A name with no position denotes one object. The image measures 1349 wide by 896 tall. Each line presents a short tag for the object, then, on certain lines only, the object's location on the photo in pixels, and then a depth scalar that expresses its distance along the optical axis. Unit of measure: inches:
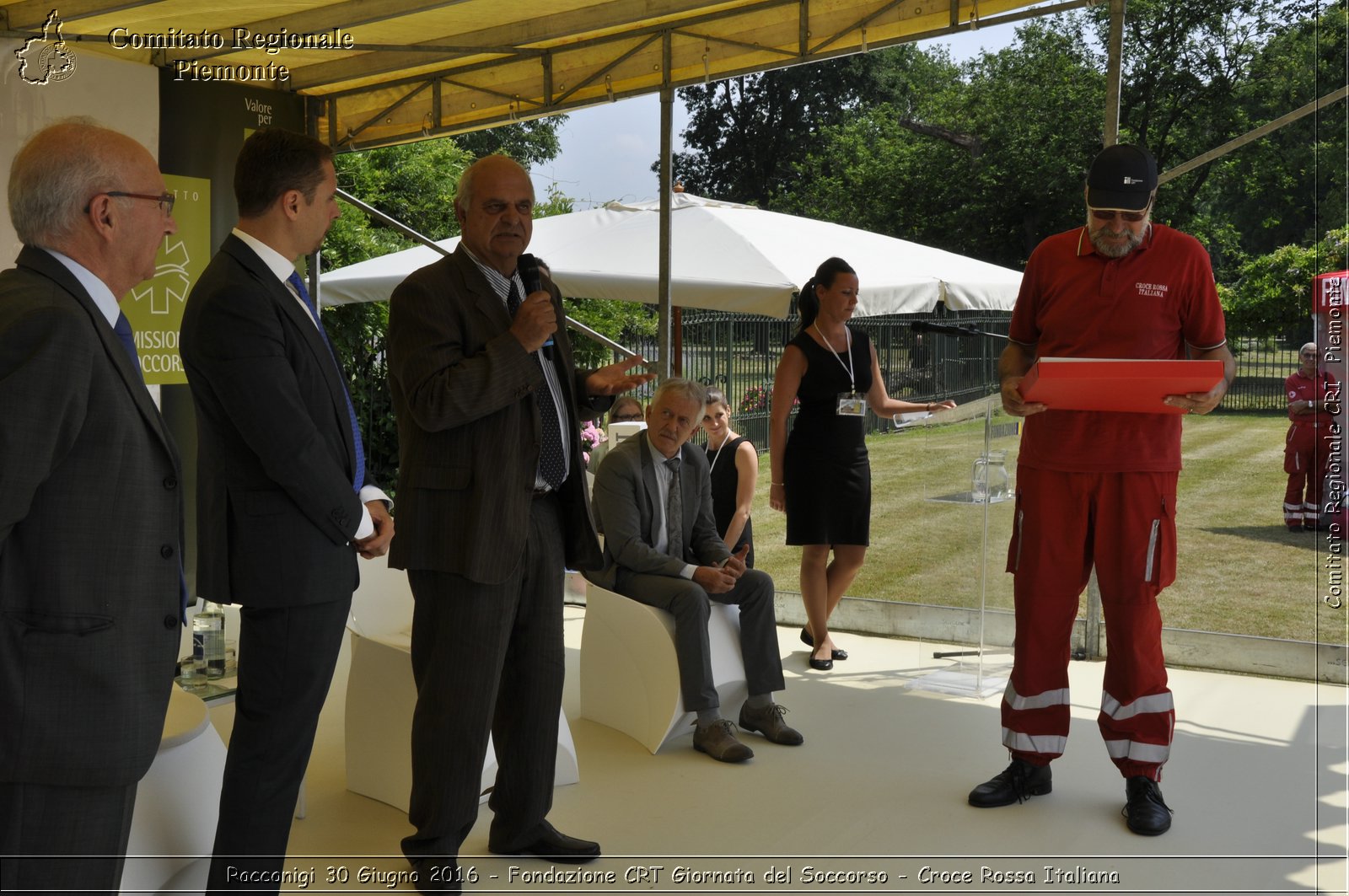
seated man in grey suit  165.5
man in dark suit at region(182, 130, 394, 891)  94.8
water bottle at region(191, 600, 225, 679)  161.8
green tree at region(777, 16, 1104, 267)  997.8
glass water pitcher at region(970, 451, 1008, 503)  203.3
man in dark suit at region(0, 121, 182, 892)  68.2
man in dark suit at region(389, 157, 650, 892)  111.9
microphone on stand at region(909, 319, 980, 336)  178.4
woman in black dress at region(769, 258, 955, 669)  208.2
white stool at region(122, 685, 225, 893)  106.0
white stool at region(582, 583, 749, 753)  167.0
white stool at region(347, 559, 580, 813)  144.6
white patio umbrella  241.3
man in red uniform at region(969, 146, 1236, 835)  137.2
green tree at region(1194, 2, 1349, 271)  746.8
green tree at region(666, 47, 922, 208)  1210.0
